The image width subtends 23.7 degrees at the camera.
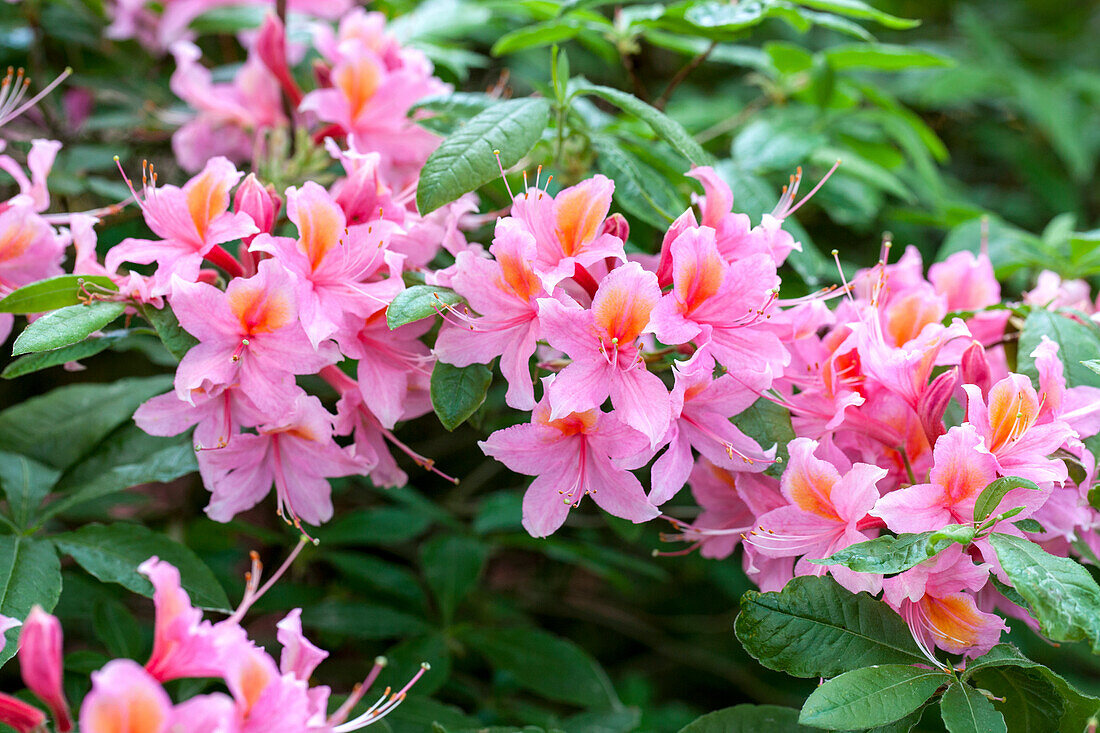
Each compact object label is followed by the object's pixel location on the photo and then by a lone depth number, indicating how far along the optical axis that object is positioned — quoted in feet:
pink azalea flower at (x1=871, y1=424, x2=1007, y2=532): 2.50
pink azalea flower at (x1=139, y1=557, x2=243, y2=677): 2.35
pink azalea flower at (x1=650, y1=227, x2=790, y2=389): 2.52
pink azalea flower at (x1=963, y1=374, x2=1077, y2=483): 2.52
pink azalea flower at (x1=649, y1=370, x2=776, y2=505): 2.55
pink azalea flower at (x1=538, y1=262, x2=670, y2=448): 2.49
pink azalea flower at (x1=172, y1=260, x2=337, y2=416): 2.51
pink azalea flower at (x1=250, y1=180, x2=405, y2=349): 2.55
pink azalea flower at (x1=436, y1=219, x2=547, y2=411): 2.52
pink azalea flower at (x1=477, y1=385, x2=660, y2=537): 2.54
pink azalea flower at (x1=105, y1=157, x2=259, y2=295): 2.58
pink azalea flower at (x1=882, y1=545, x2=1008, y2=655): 2.50
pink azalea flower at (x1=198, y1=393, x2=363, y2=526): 2.60
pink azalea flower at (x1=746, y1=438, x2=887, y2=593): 2.52
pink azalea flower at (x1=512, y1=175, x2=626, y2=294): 2.55
